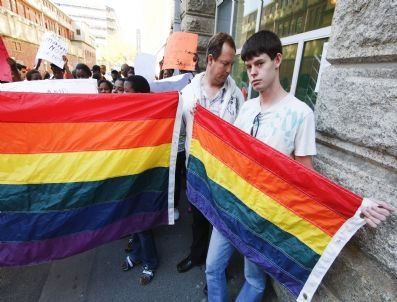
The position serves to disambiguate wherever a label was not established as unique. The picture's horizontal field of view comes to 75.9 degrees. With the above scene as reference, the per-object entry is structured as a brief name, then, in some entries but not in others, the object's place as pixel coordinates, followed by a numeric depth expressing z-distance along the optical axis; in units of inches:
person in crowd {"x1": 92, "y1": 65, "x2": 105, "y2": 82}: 243.7
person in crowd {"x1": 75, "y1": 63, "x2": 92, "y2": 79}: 181.3
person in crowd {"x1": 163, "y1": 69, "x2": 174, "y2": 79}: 223.2
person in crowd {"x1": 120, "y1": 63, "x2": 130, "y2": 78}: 259.6
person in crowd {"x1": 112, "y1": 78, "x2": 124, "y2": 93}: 140.9
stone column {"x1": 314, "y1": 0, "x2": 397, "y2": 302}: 47.8
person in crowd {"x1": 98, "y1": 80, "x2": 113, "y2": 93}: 153.8
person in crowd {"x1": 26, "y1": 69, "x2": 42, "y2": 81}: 179.1
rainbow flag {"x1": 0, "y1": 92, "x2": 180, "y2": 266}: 71.1
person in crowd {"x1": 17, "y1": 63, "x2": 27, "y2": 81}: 234.6
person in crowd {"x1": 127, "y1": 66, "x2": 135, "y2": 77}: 263.4
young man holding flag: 56.0
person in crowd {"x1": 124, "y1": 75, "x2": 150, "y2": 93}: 107.1
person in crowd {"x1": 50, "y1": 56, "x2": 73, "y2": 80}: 169.9
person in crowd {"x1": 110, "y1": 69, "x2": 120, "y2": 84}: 308.3
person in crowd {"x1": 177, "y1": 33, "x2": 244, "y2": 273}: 79.7
